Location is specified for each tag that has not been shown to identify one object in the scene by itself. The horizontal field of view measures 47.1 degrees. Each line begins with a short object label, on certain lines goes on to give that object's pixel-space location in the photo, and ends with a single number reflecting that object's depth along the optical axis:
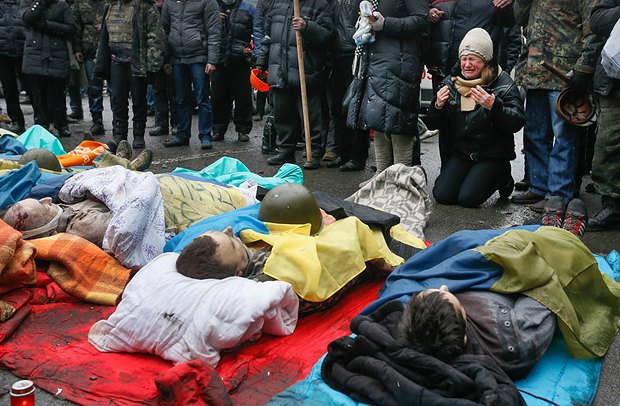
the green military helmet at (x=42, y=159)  5.48
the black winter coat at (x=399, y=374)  2.69
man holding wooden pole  7.41
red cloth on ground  3.10
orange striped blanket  4.09
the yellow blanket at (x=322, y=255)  3.78
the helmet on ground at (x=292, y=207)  4.26
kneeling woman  5.95
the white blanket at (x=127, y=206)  4.26
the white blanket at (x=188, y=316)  3.32
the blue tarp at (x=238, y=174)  5.94
